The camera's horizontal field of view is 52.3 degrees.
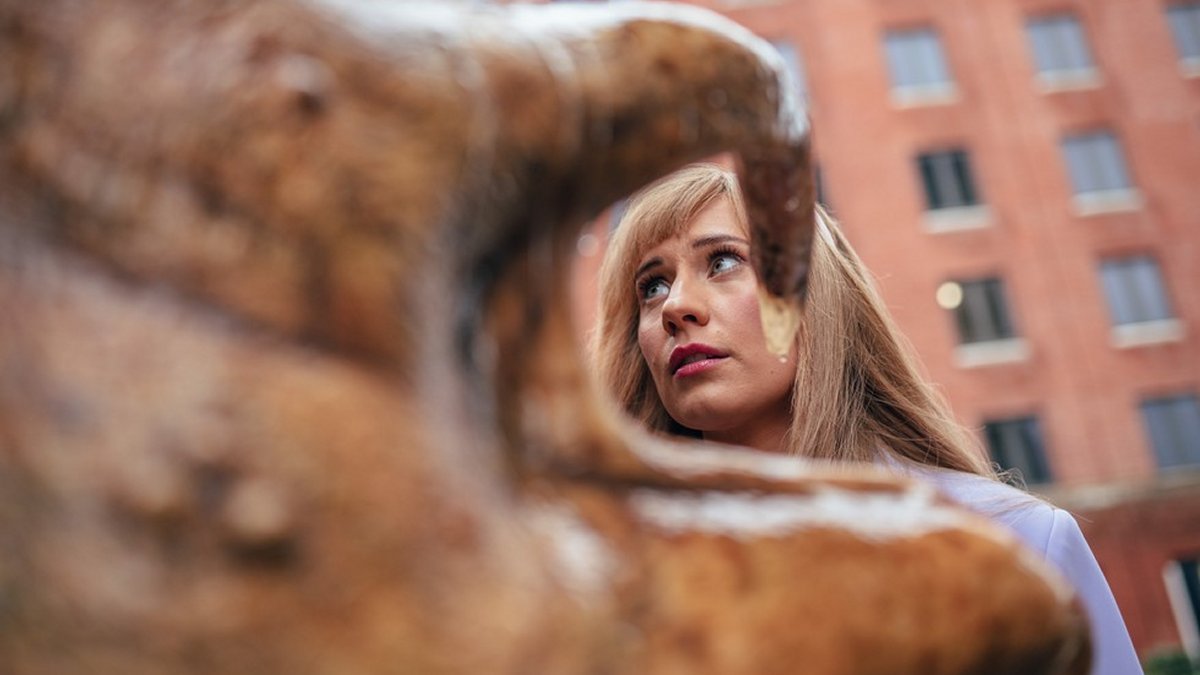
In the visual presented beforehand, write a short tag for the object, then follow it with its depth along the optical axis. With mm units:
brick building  19391
